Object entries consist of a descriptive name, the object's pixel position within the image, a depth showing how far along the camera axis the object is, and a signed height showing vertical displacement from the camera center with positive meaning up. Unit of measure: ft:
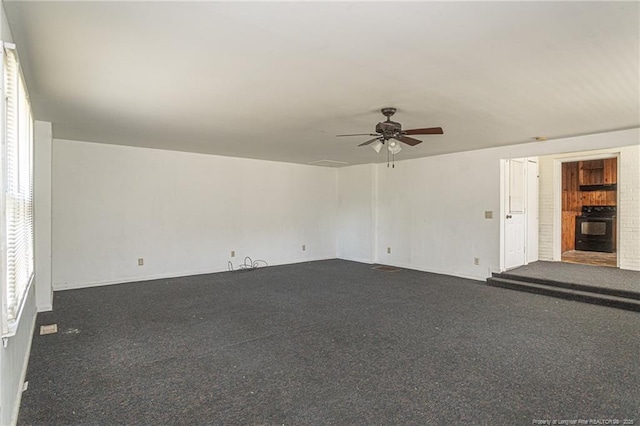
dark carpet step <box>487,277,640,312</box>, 14.57 -3.74
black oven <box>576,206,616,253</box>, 26.63 -1.33
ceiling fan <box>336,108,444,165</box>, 12.35 +2.81
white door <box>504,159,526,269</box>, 20.35 -0.17
